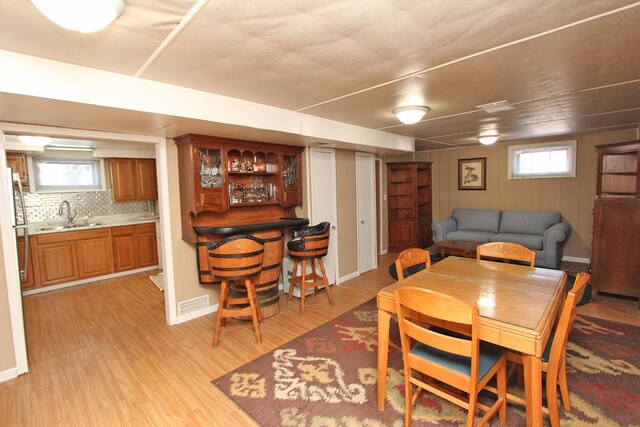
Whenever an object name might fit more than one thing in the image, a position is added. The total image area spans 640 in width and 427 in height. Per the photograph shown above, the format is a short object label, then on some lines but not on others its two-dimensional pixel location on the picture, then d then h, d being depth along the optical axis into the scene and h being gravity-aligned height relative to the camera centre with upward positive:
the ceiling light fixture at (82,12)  1.21 +0.71
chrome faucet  4.89 -0.25
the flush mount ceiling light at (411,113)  2.97 +0.70
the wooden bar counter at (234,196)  3.14 -0.05
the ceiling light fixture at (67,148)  4.61 +0.72
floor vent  3.37 -1.22
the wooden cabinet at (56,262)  4.31 -0.92
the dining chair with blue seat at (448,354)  1.49 -0.91
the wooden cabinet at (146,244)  5.19 -0.84
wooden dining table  1.48 -0.65
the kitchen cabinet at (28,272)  4.16 -1.00
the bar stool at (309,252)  3.57 -0.71
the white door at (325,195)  4.22 -0.07
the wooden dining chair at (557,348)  1.56 -0.83
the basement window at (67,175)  4.75 +0.33
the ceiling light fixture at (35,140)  3.33 +0.60
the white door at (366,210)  4.94 -0.35
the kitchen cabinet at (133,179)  5.10 +0.25
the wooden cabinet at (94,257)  4.65 -0.92
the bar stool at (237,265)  2.79 -0.65
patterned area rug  1.90 -1.37
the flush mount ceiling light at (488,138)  4.89 +0.72
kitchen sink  4.50 -0.45
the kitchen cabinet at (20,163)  4.30 +0.46
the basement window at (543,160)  5.37 +0.41
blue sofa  4.67 -0.76
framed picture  6.28 +0.24
